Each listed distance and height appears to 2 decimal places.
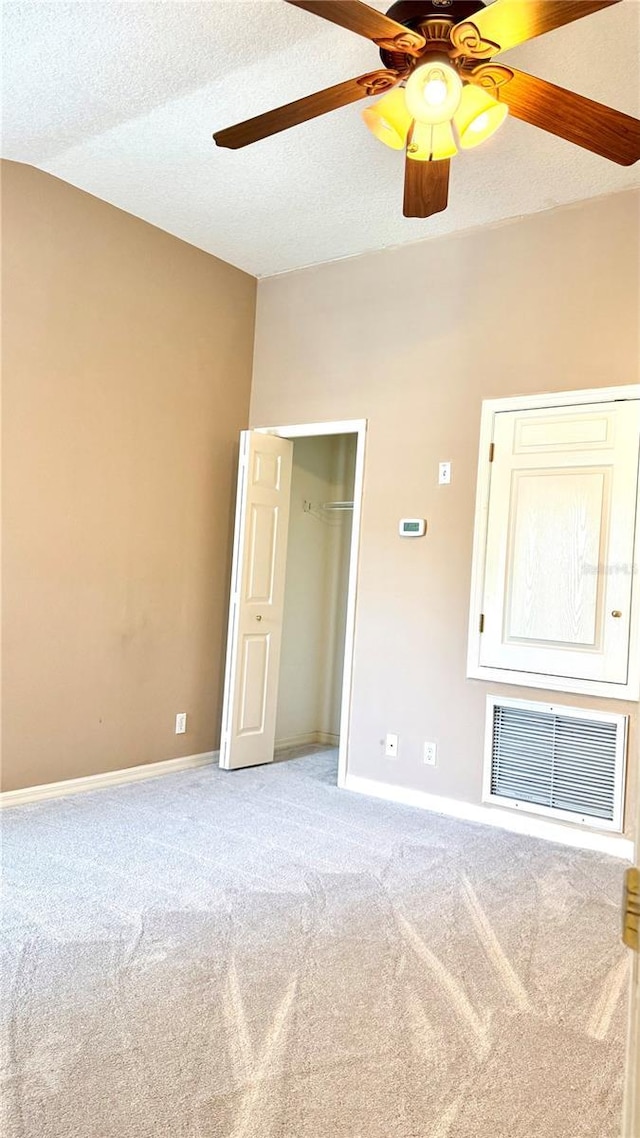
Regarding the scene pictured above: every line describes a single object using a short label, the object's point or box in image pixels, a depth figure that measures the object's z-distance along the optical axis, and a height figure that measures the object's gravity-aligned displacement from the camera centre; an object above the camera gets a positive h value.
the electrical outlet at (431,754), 3.95 -0.94
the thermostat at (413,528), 4.07 +0.28
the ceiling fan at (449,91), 1.86 +1.43
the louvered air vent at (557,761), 3.39 -0.84
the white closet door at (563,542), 3.40 +0.22
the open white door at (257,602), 4.50 -0.21
